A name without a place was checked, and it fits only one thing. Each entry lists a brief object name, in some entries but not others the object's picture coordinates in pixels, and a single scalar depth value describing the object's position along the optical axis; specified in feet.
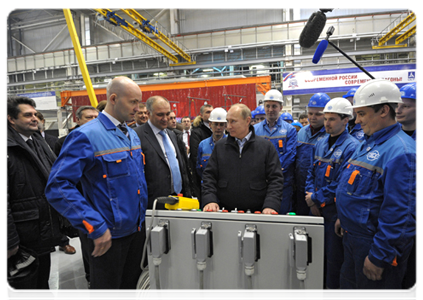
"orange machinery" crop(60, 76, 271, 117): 26.55
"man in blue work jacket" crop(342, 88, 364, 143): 8.77
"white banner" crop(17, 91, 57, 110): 33.68
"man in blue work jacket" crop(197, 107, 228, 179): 10.45
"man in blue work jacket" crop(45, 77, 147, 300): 4.18
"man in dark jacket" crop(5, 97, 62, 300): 6.01
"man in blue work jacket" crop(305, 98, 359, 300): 7.15
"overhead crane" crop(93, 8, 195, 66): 27.95
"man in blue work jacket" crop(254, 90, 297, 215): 9.94
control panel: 3.37
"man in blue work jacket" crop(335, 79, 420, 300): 4.24
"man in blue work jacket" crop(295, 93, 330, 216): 9.60
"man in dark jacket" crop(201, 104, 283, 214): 6.43
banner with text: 26.32
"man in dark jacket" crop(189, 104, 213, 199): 11.58
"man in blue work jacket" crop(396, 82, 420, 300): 5.75
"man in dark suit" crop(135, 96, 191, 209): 6.73
